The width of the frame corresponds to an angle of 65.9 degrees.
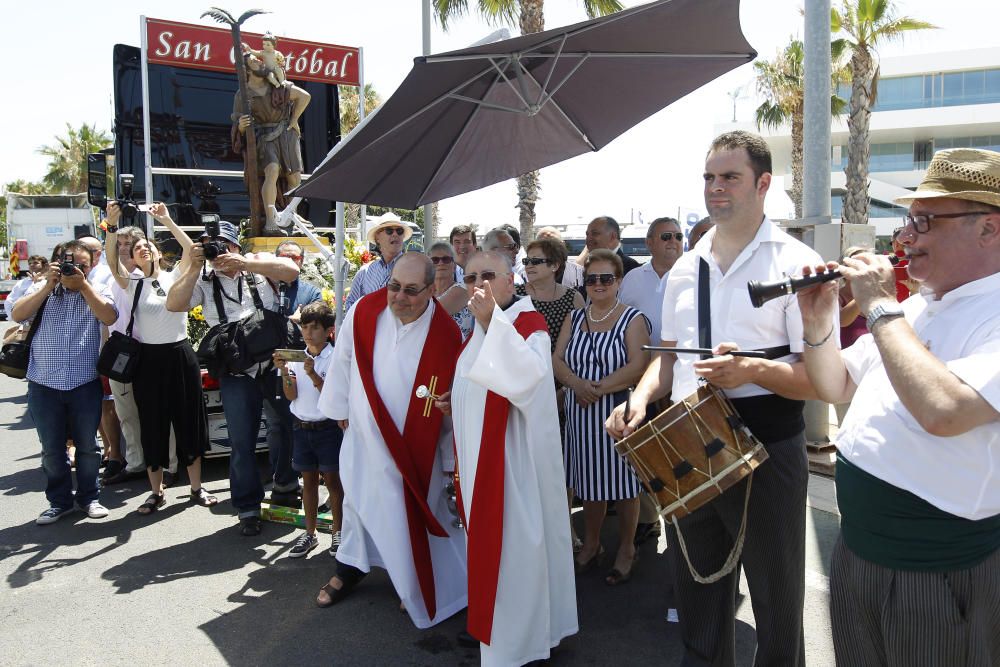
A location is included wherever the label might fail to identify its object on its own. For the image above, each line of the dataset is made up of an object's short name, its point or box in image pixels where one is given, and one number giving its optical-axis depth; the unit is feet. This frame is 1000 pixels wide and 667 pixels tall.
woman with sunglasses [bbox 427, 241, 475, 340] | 16.78
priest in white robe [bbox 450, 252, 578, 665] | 10.90
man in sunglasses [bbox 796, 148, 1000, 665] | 5.82
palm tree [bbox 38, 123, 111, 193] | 181.37
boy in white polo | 15.80
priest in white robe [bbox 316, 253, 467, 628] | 13.12
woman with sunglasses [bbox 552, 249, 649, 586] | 14.65
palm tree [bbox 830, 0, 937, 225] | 66.75
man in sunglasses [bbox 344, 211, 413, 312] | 19.92
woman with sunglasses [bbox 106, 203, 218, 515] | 18.97
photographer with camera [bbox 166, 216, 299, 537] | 17.16
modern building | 134.41
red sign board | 33.45
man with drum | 8.69
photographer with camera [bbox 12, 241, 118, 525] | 18.52
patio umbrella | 12.67
